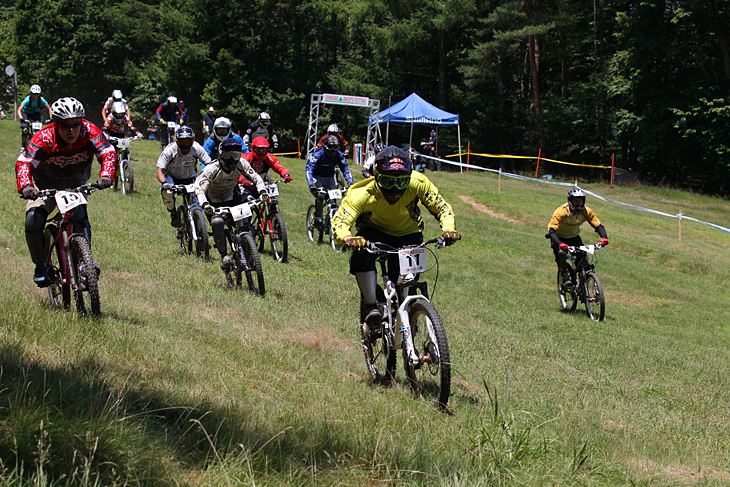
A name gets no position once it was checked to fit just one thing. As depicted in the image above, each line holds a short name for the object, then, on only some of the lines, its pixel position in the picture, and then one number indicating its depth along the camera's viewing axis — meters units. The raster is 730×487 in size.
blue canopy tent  39.34
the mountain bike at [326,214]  14.23
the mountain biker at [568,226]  13.29
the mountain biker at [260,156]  14.00
